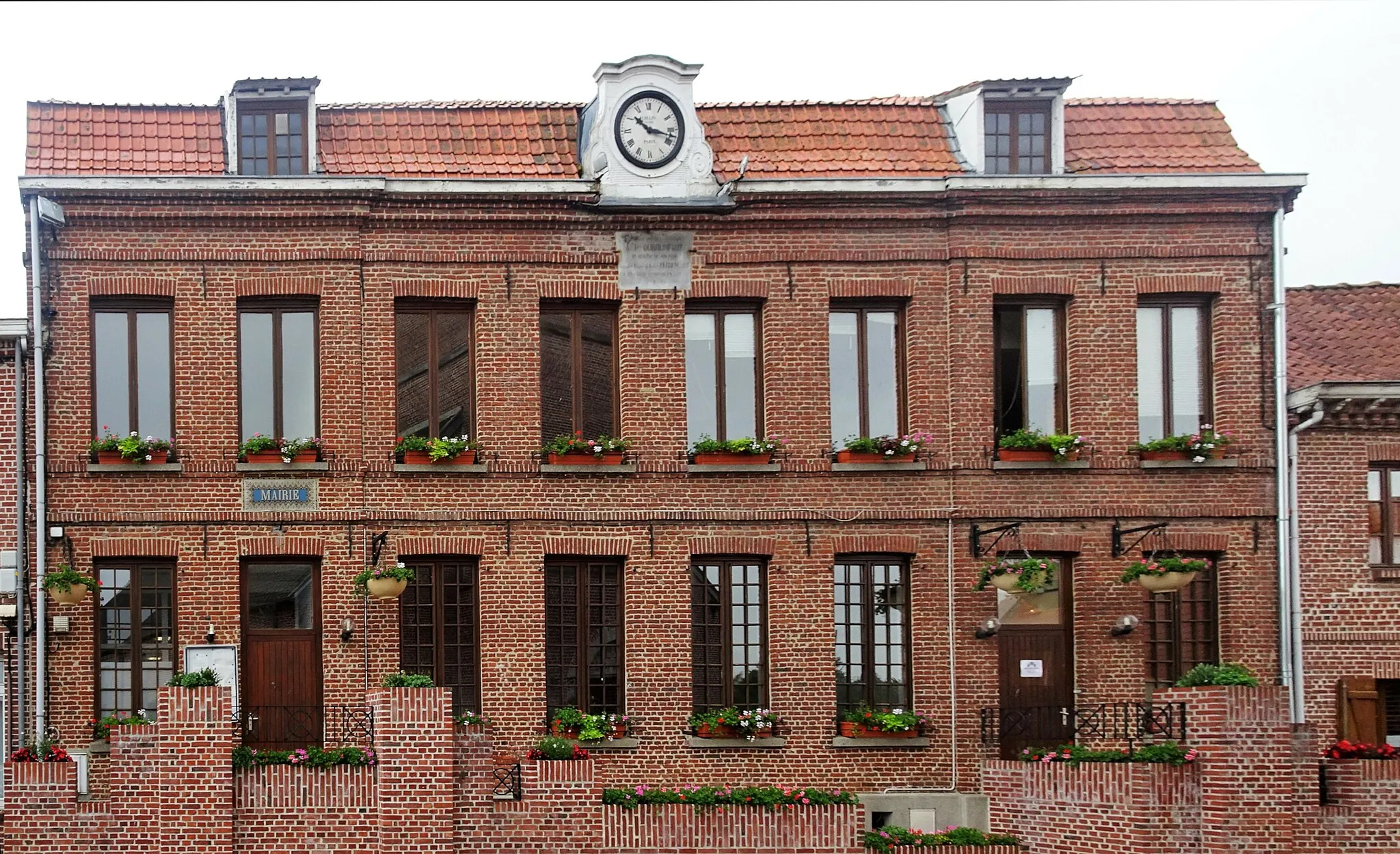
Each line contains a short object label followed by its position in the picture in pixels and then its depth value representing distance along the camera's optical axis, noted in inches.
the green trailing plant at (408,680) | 894.4
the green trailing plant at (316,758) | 890.1
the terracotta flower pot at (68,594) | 948.6
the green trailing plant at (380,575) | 962.7
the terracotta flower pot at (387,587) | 962.7
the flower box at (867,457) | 1018.7
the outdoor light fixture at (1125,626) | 1010.7
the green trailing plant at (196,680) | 874.1
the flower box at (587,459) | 1008.2
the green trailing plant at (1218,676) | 872.9
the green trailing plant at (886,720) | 992.9
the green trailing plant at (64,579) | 946.1
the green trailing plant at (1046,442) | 1016.2
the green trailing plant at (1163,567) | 970.1
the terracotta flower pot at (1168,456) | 1025.5
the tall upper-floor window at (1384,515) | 1041.5
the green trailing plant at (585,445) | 1004.6
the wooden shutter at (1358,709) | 1026.1
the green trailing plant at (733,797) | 888.3
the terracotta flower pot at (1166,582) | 973.2
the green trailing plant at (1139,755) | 871.1
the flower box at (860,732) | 998.4
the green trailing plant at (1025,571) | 965.2
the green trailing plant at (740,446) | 1011.9
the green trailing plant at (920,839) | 897.5
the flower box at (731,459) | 1015.0
